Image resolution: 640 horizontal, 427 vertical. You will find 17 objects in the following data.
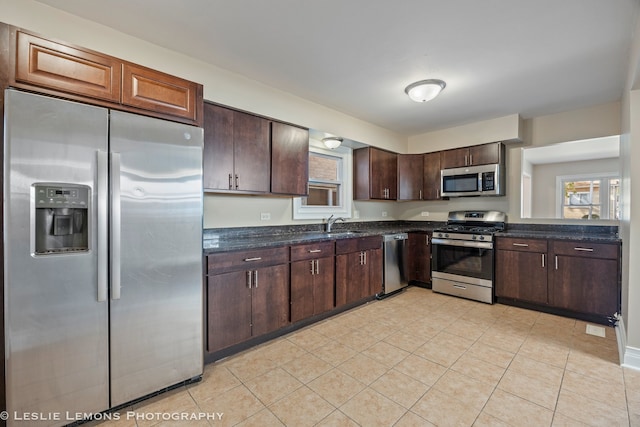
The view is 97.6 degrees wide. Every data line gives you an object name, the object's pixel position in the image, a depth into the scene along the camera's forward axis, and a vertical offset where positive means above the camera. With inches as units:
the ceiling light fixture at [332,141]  142.2 +37.7
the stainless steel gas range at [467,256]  144.8 -22.3
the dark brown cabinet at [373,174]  165.3 +24.7
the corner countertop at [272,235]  97.1 -9.4
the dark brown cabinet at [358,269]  127.7 -26.1
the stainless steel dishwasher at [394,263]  152.4 -26.9
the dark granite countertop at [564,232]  123.0 -8.6
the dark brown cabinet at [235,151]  99.7 +24.1
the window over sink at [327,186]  148.6 +17.0
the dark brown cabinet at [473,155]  154.6 +34.8
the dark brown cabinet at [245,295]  88.3 -27.6
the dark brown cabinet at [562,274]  116.7 -26.9
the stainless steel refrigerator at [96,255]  56.2 -9.4
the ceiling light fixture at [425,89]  105.7 +48.5
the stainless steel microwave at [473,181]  153.7 +19.9
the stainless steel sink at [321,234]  131.0 -9.4
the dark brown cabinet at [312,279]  109.8 -26.6
